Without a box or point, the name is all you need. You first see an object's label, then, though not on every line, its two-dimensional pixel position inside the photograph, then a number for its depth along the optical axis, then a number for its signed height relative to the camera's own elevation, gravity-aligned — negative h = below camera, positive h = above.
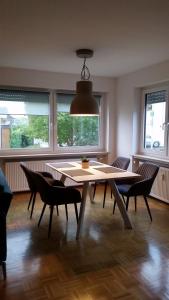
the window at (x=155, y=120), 4.56 +0.28
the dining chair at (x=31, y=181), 3.63 -0.66
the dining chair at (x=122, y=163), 4.39 -0.47
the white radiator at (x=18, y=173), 4.85 -0.70
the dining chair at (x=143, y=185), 3.53 -0.67
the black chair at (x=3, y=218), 2.30 -0.72
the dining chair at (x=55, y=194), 3.15 -0.72
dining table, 3.21 -0.51
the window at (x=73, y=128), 5.39 +0.17
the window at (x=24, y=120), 4.94 +0.31
